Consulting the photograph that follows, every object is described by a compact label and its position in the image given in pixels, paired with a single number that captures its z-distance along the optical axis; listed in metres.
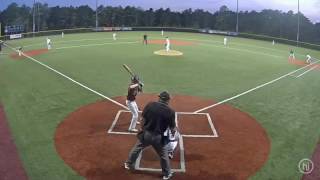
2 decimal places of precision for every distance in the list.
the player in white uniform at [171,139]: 10.43
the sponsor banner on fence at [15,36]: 54.05
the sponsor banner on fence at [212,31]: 66.59
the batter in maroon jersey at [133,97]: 14.05
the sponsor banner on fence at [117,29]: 67.88
